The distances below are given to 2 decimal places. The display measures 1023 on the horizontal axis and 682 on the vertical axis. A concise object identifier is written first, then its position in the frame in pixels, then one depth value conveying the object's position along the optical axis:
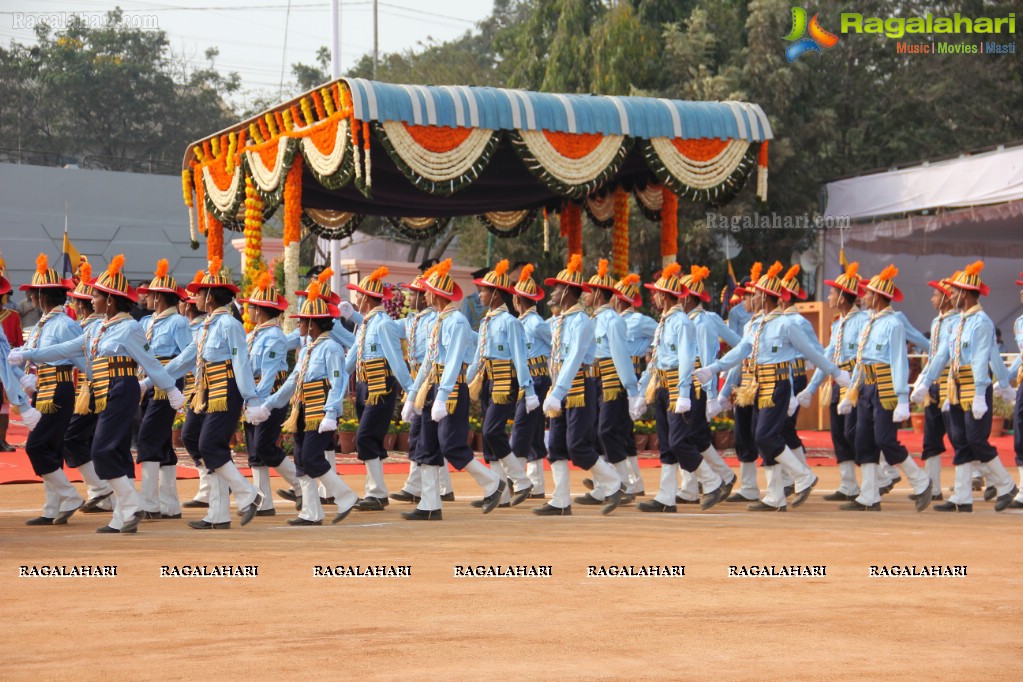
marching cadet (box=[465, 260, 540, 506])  11.41
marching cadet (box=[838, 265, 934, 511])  11.61
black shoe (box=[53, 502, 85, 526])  10.53
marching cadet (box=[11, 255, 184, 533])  9.85
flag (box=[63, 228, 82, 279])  19.78
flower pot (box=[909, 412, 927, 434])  21.88
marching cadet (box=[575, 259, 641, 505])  11.48
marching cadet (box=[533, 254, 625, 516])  11.12
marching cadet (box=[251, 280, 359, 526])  10.29
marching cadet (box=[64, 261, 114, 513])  10.40
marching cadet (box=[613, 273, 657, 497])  12.80
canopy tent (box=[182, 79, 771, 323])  16.52
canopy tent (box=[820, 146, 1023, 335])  23.28
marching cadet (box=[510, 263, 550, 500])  11.97
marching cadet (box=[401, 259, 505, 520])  10.73
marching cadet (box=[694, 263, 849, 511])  11.48
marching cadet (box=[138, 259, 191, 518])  10.80
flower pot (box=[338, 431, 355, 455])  17.02
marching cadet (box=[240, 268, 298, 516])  10.66
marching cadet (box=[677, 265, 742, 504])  11.74
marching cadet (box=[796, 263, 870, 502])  12.17
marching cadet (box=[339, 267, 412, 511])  11.62
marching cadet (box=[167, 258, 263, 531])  10.12
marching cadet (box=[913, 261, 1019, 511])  11.67
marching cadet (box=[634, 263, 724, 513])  11.45
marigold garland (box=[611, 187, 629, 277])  20.28
